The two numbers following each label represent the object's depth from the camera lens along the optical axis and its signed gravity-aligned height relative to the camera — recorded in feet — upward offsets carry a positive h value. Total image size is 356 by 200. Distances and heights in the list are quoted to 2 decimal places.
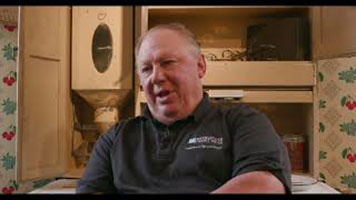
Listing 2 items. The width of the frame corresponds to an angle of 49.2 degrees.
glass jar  5.74 -0.68
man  2.95 -0.29
